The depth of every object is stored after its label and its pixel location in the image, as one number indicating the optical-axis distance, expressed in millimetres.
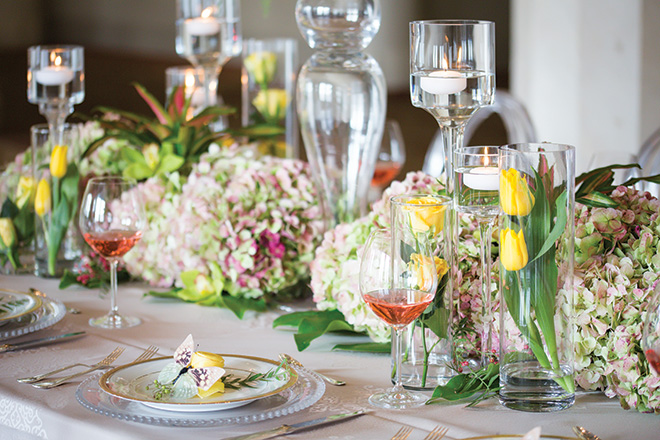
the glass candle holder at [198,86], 3133
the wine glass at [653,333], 1550
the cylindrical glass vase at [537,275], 1686
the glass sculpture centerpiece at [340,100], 2268
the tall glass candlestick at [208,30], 2993
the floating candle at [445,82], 1816
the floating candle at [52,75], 2378
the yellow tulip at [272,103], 3377
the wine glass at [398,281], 1720
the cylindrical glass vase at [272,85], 3390
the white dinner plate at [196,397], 1660
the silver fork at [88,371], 1797
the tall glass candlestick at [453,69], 1808
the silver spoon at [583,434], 1631
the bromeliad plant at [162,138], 2468
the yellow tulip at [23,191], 2456
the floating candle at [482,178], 1766
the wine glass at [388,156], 3262
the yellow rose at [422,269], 1720
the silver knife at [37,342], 1942
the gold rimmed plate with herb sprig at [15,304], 1999
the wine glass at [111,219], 2103
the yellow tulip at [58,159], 2393
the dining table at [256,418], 1661
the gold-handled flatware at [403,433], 1647
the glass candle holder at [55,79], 2374
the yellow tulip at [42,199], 2405
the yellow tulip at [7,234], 2445
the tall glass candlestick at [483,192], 1771
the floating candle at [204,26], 2986
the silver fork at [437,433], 1648
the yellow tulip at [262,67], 3455
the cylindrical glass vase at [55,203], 2397
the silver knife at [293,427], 1634
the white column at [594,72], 4654
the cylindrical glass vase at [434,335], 1775
